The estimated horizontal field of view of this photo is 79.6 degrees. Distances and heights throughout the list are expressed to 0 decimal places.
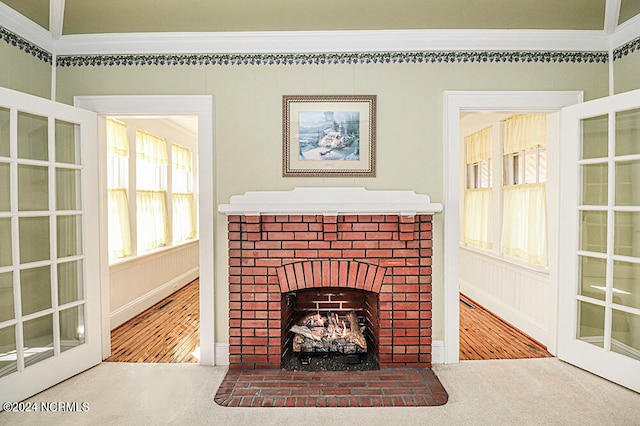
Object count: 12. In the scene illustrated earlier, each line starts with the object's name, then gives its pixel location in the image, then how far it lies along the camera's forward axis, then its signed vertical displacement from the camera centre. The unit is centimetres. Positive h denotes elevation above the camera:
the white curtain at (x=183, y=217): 560 -17
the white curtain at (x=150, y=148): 452 +73
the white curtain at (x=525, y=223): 354 -17
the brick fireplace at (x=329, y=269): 281 -46
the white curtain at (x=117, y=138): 389 +72
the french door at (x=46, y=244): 236 -25
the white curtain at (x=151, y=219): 453 -16
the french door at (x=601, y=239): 253 -23
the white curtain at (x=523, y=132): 355 +73
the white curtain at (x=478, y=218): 462 -15
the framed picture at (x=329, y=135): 289 +54
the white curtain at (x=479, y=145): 462 +77
